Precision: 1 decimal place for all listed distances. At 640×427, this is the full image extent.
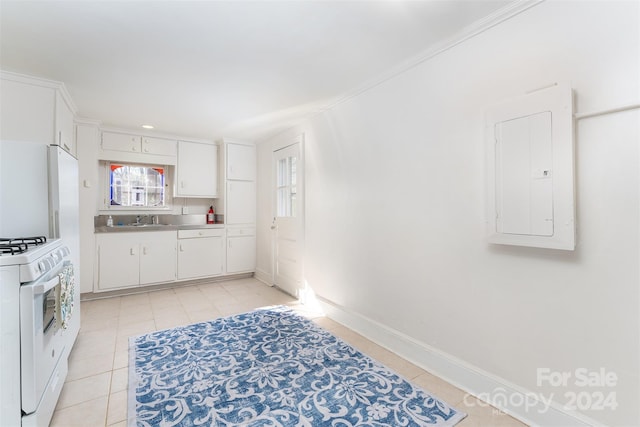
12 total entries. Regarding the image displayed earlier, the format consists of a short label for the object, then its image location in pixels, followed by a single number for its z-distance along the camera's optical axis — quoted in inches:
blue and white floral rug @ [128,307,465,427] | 66.0
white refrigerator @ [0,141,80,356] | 75.2
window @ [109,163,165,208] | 172.2
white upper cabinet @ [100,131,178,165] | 161.2
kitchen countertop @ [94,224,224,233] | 154.1
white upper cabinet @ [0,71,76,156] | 97.9
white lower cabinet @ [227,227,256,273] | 192.5
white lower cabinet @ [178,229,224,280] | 176.1
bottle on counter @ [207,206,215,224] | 197.0
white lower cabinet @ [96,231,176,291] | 153.9
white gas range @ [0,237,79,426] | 51.9
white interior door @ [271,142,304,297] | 152.0
